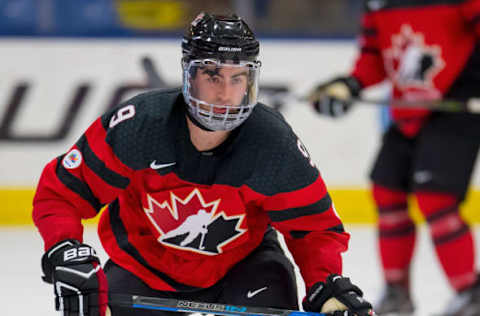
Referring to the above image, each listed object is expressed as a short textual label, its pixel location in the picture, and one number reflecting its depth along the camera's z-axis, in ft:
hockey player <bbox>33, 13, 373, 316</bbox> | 34.87
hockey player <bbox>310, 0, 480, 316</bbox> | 39.64
